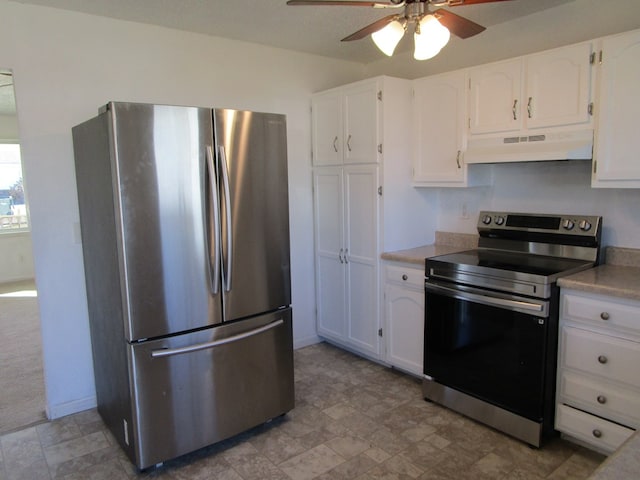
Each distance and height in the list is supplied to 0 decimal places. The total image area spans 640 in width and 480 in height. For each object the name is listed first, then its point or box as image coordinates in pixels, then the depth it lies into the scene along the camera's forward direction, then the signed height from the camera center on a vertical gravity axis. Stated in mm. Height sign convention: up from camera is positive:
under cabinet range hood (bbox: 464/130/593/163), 2422 +186
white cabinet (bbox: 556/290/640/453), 2107 -931
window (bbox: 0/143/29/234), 6645 +2
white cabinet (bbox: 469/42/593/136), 2416 +504
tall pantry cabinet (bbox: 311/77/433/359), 3191 -122
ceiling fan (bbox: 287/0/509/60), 1758 +654
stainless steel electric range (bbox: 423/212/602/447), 2346 -769
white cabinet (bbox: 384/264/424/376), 3051 -933
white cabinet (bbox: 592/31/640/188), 2227 +325
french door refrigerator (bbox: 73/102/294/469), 2131 -415
